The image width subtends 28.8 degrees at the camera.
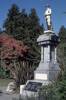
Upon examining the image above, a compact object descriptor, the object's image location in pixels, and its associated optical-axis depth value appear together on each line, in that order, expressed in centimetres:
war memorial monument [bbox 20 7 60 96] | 685
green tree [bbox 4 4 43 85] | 1373
